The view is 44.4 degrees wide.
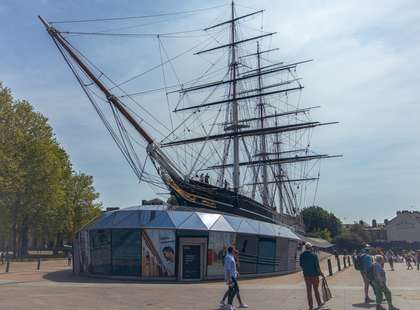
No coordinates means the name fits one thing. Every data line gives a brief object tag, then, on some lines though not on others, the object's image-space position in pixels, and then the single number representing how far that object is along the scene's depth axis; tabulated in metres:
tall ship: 30.12
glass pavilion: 23.44
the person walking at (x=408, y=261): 39.07
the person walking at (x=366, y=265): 14.12
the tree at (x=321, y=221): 108.19
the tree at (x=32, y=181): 37.44
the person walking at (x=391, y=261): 35.98
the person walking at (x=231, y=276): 12.82
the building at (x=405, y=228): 118.12
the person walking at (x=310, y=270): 12.76
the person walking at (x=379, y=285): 11.85
